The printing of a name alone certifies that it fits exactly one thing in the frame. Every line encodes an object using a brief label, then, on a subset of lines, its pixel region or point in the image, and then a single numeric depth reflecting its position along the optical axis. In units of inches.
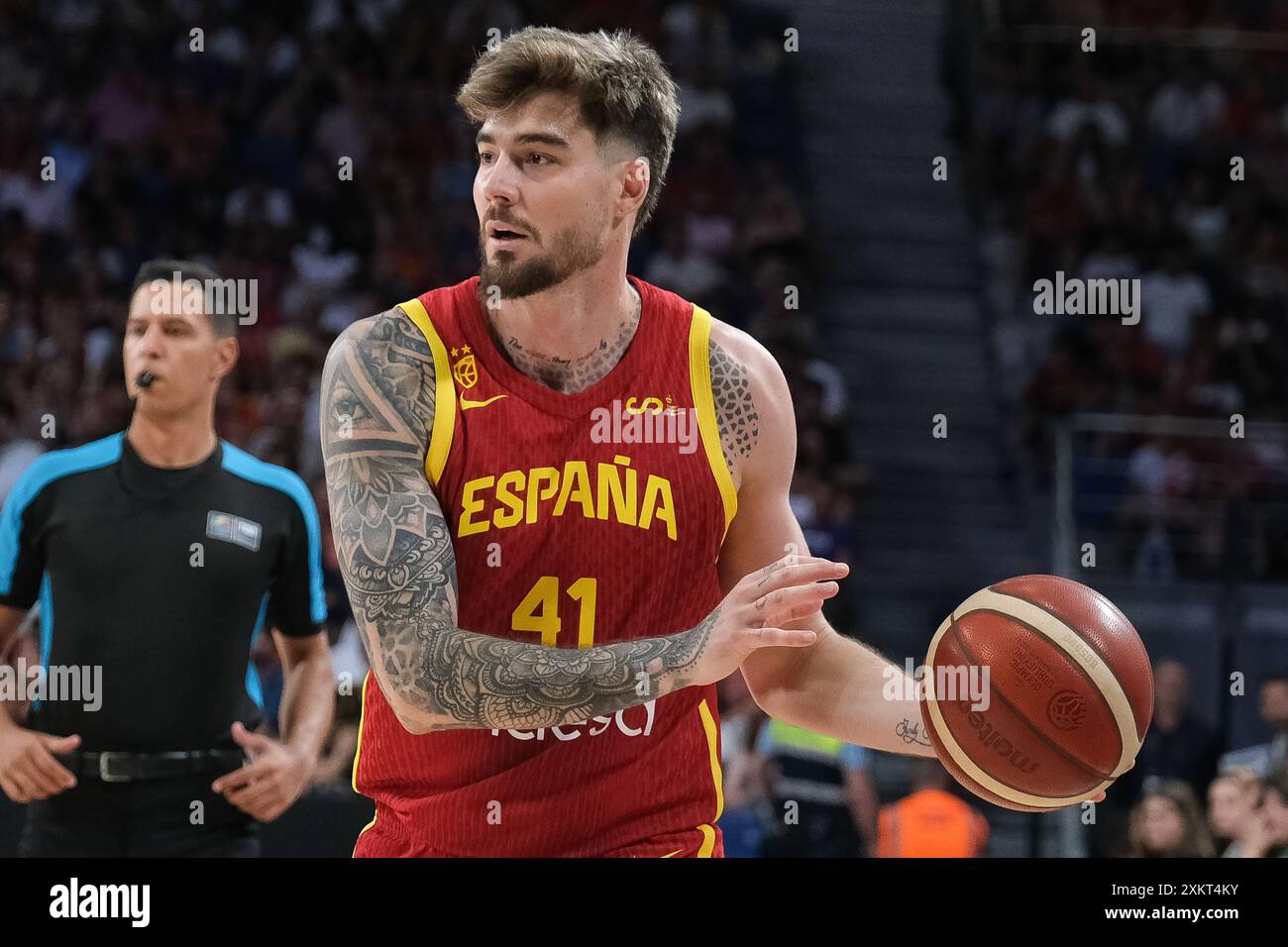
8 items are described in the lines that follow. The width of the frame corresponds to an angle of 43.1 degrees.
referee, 171.5
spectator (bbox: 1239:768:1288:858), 207.5
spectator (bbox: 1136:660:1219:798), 257.9
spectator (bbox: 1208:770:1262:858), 223.6
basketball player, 109.0
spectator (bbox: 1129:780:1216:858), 218.1
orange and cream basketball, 114.0
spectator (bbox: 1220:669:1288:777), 253.8
